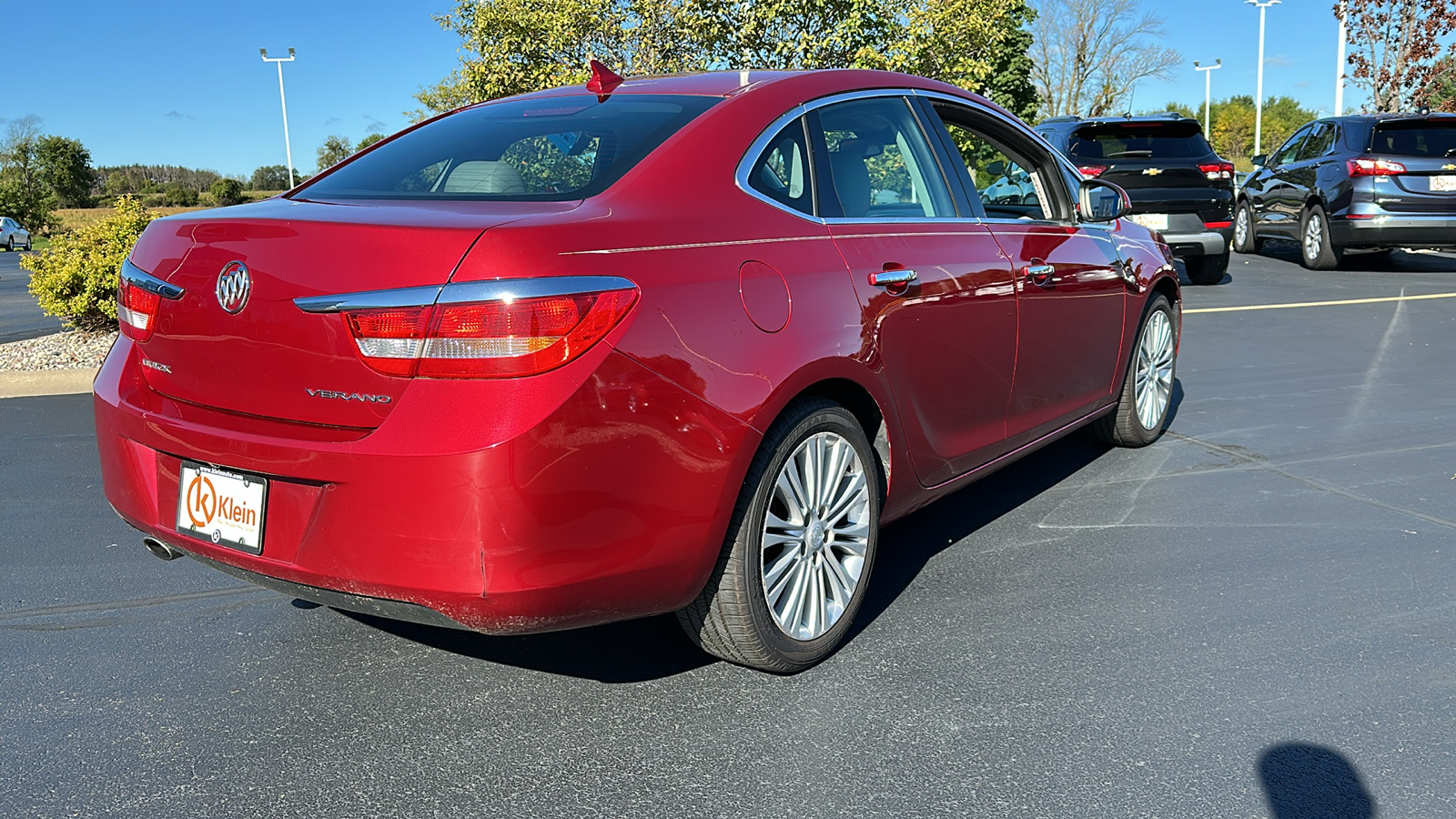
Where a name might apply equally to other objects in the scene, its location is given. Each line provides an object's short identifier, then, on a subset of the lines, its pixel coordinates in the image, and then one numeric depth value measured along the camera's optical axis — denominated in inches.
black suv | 436.8
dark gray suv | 479.8
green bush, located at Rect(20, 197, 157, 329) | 358.0
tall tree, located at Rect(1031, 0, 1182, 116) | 1785.2
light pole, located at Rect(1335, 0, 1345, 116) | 958.4
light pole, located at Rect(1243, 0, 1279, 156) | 1964.9
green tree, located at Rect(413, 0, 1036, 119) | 586.6
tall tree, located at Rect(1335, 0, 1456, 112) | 898.7
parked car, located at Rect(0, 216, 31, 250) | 1286.9
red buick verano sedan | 93.5
